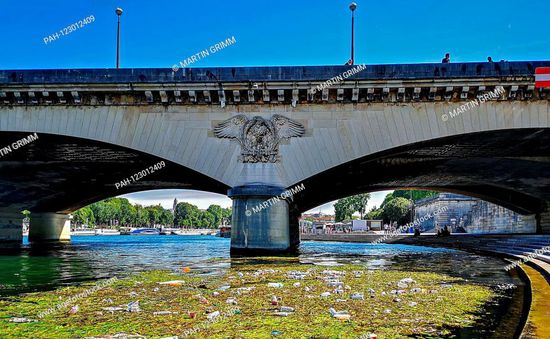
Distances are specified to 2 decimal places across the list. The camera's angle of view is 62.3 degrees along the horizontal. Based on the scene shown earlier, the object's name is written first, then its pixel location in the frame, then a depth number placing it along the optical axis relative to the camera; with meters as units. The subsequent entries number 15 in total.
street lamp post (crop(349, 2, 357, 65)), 27.95
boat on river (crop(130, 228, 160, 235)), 162.94
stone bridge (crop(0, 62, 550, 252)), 22.89
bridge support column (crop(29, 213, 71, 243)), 48.47
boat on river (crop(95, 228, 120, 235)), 153.65
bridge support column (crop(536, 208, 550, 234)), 43.34
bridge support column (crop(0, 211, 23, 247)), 41.59
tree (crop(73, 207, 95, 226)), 147.75
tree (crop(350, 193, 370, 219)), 154.50
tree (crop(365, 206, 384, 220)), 121.64
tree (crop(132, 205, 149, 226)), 184.25
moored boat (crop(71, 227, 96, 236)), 142.38
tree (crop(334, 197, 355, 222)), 156.59
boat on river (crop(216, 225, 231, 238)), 125.86
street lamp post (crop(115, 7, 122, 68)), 29.85
